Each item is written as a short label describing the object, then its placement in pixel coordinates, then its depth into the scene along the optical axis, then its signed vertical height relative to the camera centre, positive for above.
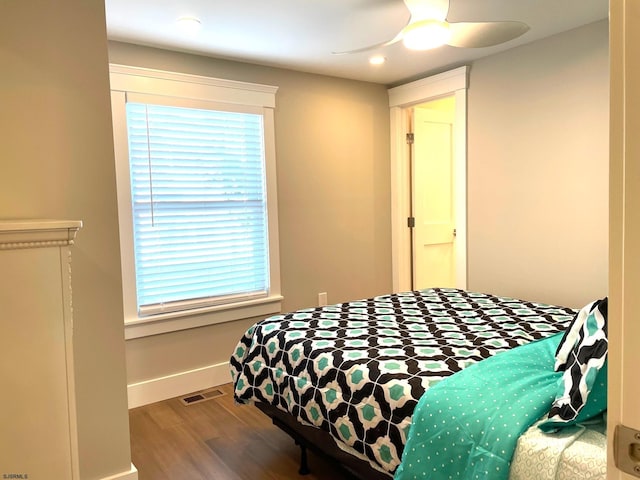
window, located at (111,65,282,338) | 3.14 +0.10
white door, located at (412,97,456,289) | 4.43 +0.07
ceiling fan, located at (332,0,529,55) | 2.31 +0.85
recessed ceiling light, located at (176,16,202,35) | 2.72 +1.09
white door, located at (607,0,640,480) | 0.60 -0.03
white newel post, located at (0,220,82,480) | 1.54 -0.44
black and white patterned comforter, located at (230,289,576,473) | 1.78 -0.62
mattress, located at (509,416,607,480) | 1.26 -0.68
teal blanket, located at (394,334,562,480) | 1.40 -0.66
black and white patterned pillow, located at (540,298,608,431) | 1.35 -0.51
